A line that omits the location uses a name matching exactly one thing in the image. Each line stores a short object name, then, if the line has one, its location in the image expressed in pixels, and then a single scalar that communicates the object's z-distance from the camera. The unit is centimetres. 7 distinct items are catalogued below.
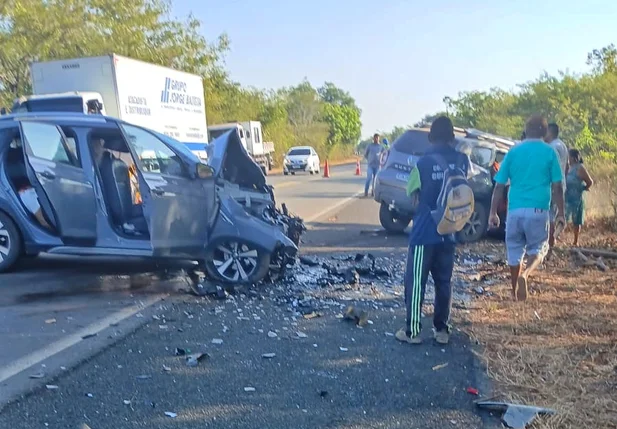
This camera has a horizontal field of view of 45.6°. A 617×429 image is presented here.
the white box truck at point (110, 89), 1741
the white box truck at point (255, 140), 3978
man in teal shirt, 716
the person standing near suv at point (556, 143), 1009
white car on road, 4206
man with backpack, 583
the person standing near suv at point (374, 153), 2080
